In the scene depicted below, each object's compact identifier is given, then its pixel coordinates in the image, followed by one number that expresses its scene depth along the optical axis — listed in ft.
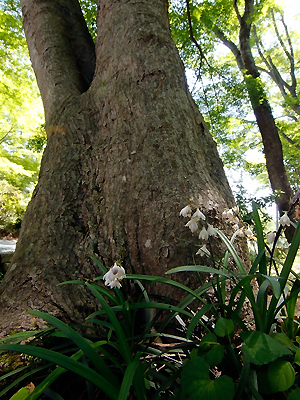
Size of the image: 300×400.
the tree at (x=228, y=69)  18.71
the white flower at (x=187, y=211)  3.79
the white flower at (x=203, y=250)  3.93
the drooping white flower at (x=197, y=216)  3.60
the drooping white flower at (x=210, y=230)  3.75
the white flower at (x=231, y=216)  4.43
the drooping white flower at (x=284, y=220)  3.61
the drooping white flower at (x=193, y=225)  3.68
